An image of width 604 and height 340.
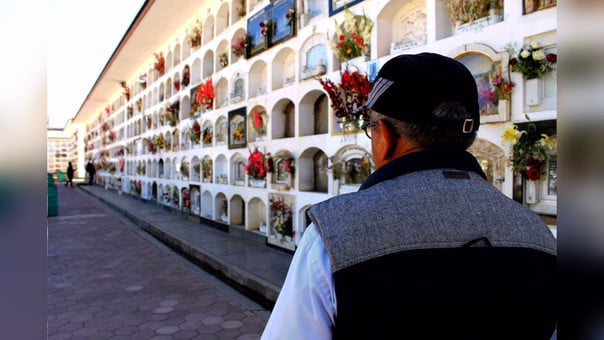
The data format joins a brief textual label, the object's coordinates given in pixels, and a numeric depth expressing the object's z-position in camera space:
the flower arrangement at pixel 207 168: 7.71
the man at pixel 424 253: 0.66
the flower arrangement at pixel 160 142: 10.43
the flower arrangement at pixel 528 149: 2.55
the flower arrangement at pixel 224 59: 7.12
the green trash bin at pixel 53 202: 9.37
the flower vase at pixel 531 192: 2.66
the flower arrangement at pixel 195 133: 8.08
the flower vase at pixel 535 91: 2.64
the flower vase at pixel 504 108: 2.79
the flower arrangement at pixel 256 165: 5.59
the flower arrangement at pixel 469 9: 3.01
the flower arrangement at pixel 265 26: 5.71
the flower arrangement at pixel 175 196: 9.30
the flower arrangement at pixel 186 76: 8.81
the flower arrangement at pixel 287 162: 5.12
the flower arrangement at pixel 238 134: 6.50
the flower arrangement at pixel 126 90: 14.83
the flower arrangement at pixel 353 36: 4.07
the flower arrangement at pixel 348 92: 3.83
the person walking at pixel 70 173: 21.28
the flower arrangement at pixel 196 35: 8.23
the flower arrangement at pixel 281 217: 5.18
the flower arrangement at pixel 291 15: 5.15
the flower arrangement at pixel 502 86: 2.75
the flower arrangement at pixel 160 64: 10.55
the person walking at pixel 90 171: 21.30
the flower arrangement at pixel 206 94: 7.39
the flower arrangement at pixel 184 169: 8.93
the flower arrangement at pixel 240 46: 6.30
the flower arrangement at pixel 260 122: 5.88
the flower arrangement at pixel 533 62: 2.56
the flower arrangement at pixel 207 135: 7.75
